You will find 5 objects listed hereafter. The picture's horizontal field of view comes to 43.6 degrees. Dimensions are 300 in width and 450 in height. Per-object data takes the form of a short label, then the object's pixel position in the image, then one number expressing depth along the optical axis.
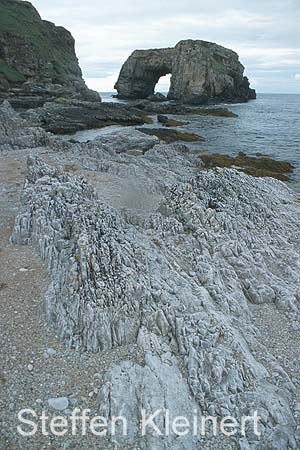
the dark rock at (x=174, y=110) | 87.06
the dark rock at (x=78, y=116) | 52.22
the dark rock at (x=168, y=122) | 65.22
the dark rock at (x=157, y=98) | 123.06
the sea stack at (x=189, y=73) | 118.00
